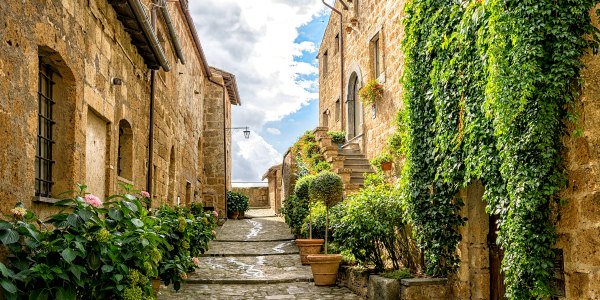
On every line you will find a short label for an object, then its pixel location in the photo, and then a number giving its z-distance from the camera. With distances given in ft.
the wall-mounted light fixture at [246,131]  70.28
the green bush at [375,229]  24.14
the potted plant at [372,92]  36.76
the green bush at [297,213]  39.95
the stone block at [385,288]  20.57
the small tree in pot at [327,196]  27.04
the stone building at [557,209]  13.14
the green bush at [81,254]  10.46
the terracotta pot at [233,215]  68.39
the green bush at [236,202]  68.13
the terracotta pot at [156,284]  21.12
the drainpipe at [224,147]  65.68
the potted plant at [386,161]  32.40
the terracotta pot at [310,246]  32.68
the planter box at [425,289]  20.15
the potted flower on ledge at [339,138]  48.29
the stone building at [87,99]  12.25
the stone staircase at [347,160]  37.50
